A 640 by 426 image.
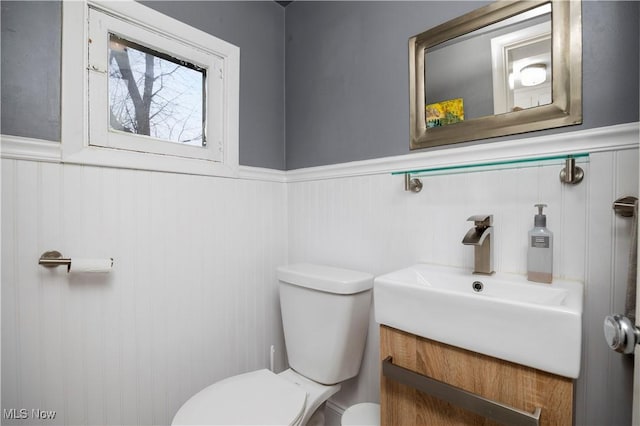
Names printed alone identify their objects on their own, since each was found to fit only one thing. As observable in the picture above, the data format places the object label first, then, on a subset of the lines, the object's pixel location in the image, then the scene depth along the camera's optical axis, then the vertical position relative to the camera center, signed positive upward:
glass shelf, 0.86 +0.15
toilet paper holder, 0.95 -0.16
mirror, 0.88 +0.46
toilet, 0.98 -0.61
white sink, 0.62 -0.25
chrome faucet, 0.93 -0.10
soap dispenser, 0.87 -0.12
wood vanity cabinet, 0.65 -0.42
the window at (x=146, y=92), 1.04 +0.48
